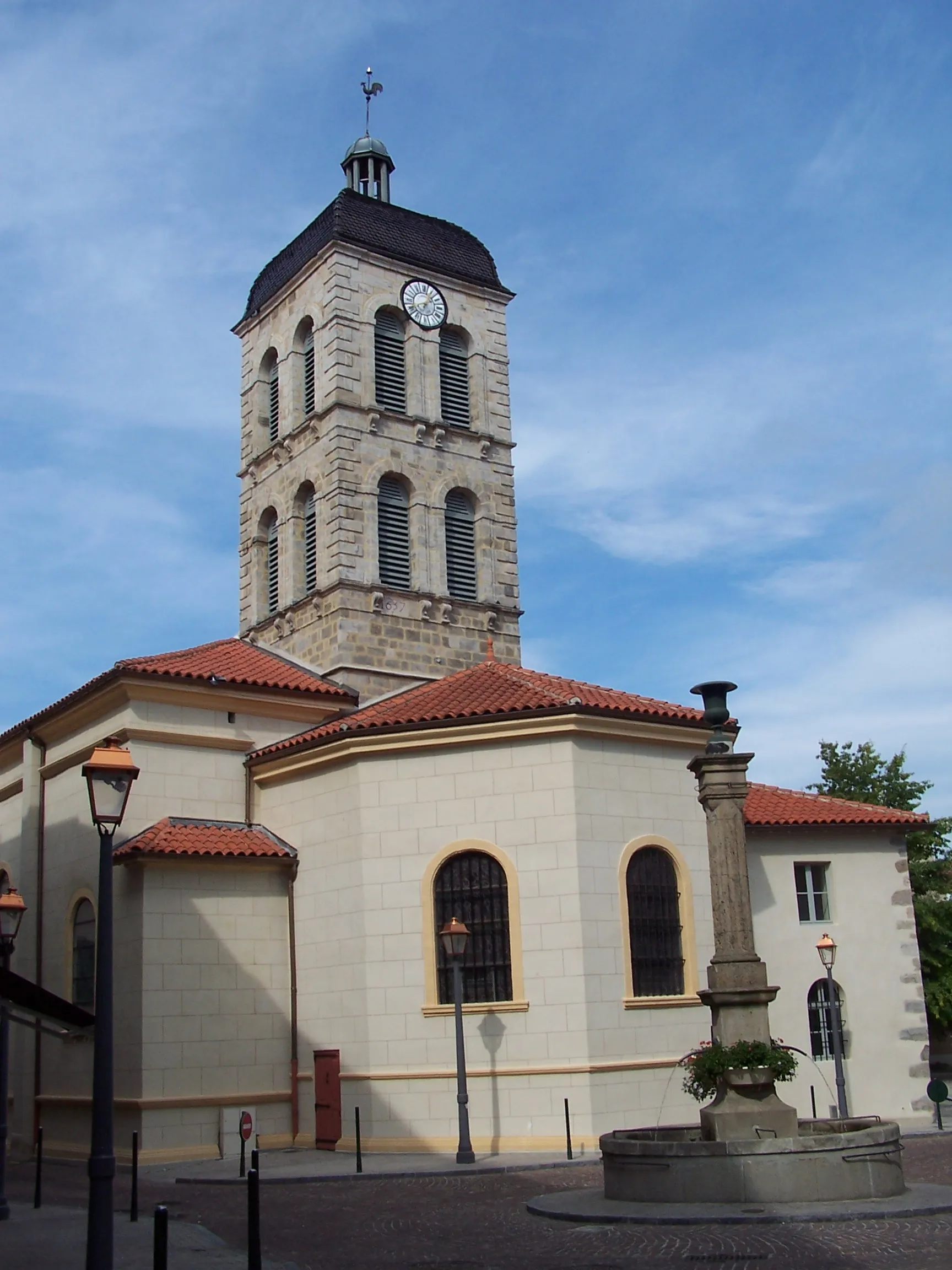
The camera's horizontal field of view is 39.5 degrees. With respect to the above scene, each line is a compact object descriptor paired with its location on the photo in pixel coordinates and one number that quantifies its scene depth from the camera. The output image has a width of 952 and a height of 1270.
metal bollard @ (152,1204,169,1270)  9.20
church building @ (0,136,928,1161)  21.27
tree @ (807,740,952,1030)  33.97
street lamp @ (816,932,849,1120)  23.00
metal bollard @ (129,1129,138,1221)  14.30
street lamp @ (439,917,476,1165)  18.92
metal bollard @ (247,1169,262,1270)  9.84
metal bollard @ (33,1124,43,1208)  15.58
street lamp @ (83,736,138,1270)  9.11
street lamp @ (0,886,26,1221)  14.58
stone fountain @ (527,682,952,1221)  13.02
